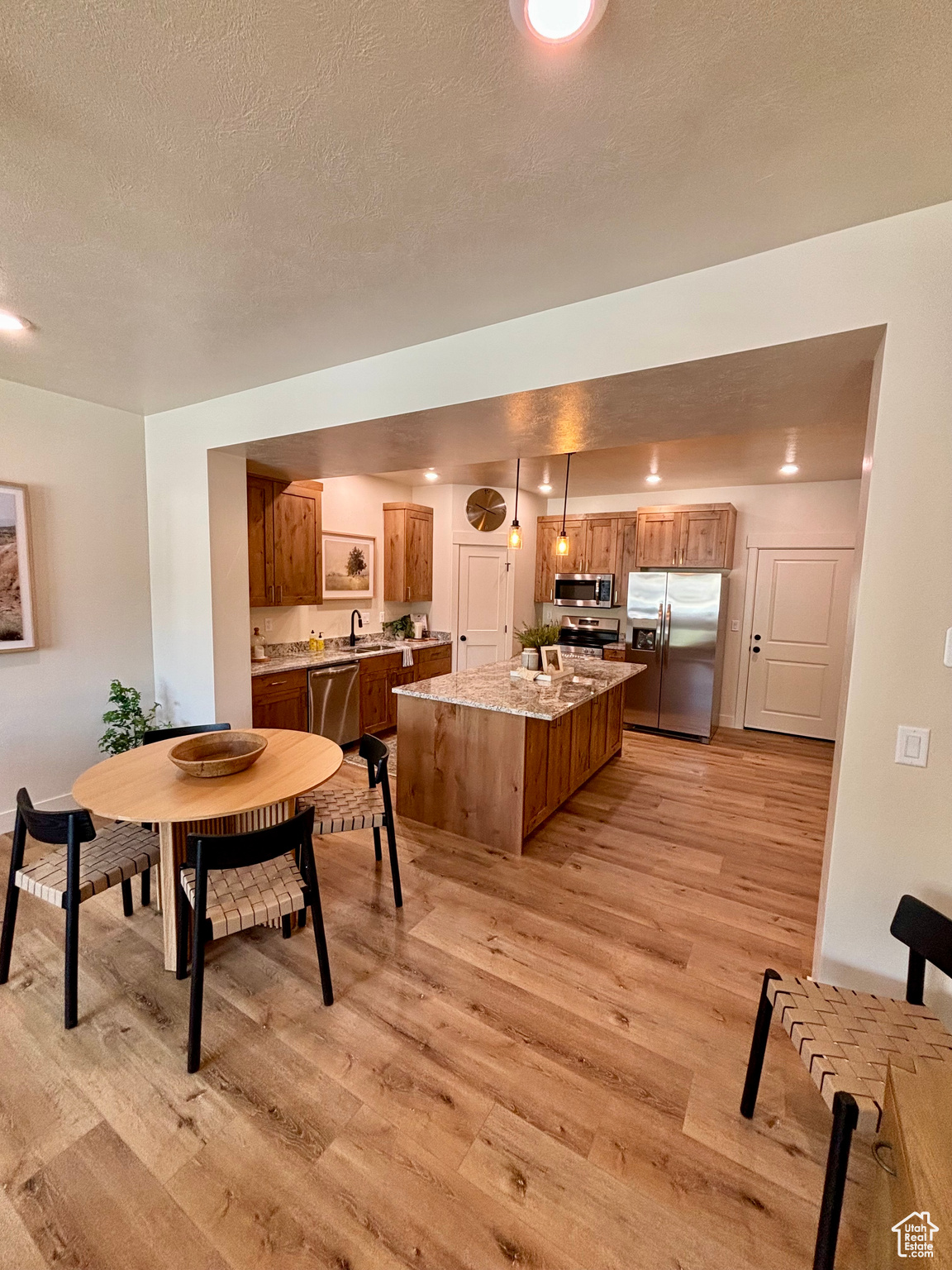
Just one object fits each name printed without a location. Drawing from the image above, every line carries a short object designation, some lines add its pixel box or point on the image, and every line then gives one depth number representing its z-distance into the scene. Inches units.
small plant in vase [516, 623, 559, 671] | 152.9
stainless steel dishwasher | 169.3
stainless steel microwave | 240.4
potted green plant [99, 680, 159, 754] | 134.0
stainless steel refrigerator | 202.4
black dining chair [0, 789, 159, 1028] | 70.1
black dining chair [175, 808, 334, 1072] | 63.3
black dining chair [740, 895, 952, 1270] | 42.1
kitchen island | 116.3
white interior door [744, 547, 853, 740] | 204.1
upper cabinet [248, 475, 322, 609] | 160.7
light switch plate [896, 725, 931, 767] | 61.2
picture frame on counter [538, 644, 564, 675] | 149.4
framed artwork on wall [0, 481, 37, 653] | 115.4
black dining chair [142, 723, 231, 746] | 105.0
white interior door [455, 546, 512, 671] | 239.5
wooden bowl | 77.7
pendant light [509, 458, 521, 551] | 160.6
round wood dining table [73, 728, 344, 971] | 69.0
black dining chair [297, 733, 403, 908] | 91.7
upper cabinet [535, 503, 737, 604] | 208.4
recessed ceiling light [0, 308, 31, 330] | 86.4
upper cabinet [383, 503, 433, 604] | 222.5
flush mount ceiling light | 36.8
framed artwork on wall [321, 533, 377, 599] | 201.6
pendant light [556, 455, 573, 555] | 165.9
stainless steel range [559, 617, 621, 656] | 242.5
